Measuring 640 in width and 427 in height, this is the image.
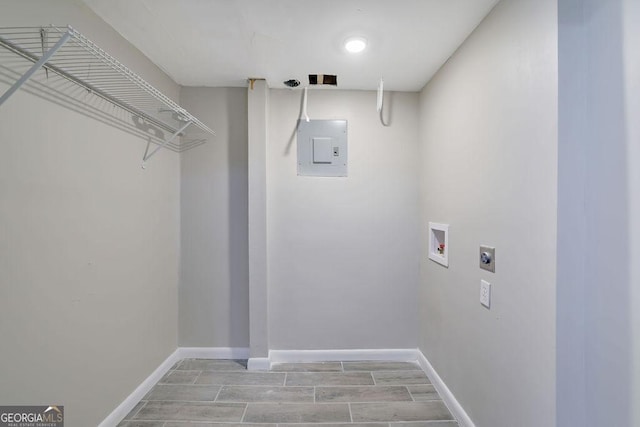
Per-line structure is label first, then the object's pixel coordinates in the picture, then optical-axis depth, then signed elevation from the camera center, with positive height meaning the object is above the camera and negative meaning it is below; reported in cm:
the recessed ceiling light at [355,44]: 159 +98
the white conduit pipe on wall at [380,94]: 207 +88
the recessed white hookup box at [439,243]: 181 -25
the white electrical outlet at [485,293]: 135 -43
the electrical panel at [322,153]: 225 +51
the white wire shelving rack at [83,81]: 101 +60
